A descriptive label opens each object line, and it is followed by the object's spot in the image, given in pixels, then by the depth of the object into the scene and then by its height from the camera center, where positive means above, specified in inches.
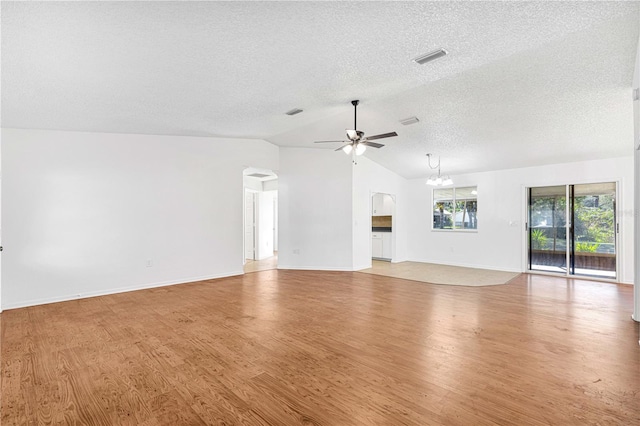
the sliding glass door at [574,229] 242.4 -9.8
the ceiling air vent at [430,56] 121.9 +66.7
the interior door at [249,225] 366.0 -10.4
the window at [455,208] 314.0 +9.9
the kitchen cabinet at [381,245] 351.3 -33.2
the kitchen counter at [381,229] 357.4 -14.1
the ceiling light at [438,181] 265.9 +32.8
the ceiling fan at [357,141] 173.6 +44.7
